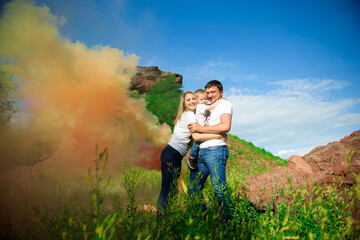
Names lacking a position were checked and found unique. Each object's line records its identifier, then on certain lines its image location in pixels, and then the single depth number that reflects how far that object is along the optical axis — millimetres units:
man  3275
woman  3686
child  3938
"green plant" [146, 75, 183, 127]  13852
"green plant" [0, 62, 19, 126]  4749
